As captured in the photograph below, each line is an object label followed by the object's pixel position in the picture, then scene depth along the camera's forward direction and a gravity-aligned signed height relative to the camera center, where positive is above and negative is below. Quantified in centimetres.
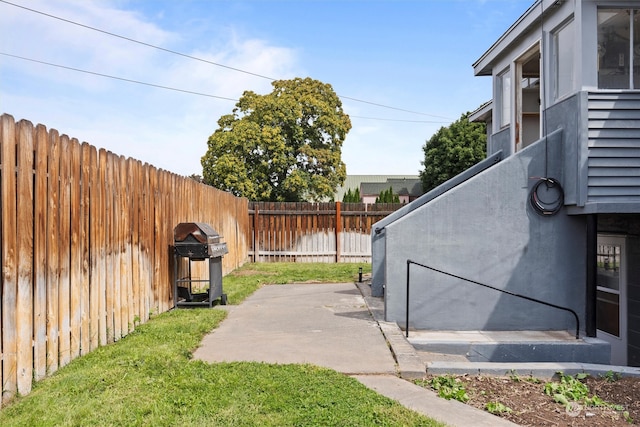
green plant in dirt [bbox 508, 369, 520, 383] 515 -163
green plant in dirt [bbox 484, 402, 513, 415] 420 -159
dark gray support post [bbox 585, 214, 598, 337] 716 -86
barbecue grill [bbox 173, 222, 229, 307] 827 -73
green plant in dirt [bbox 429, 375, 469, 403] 447 -158
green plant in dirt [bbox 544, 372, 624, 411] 448 -163
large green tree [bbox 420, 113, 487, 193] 3725 +447
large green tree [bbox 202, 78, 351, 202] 2738 +346
